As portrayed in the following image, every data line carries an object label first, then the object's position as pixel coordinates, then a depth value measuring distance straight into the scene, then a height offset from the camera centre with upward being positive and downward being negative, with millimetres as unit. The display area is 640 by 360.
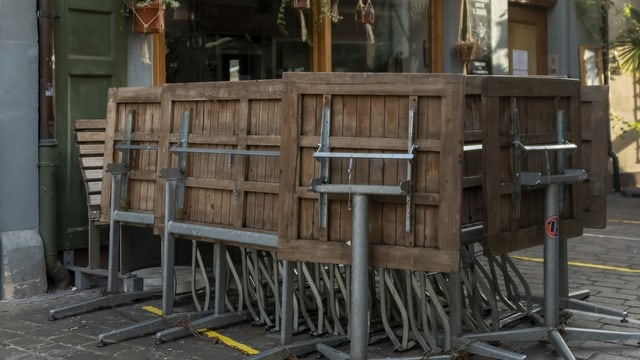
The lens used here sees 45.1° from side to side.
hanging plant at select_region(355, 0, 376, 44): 9164 +1939
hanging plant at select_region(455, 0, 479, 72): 10352 +1805
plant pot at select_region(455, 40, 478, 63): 10336 +1694
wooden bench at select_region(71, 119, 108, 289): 6535 +34
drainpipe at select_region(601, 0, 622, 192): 13312 +2301
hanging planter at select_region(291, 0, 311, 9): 8109 +1803
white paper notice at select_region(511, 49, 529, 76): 12133 +1810
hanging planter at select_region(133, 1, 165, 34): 7070 +1460
